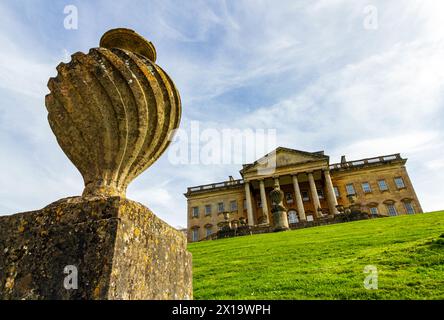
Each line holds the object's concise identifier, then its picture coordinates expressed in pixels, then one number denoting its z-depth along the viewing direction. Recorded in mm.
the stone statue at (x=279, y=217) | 21780
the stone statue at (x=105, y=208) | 1648
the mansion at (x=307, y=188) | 40531
